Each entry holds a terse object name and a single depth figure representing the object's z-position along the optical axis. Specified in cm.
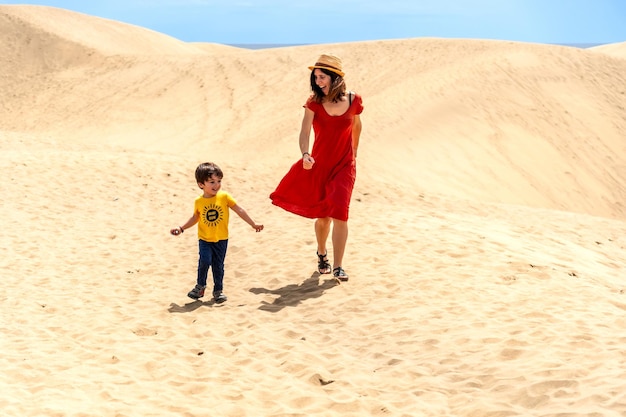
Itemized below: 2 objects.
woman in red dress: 723
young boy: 702
